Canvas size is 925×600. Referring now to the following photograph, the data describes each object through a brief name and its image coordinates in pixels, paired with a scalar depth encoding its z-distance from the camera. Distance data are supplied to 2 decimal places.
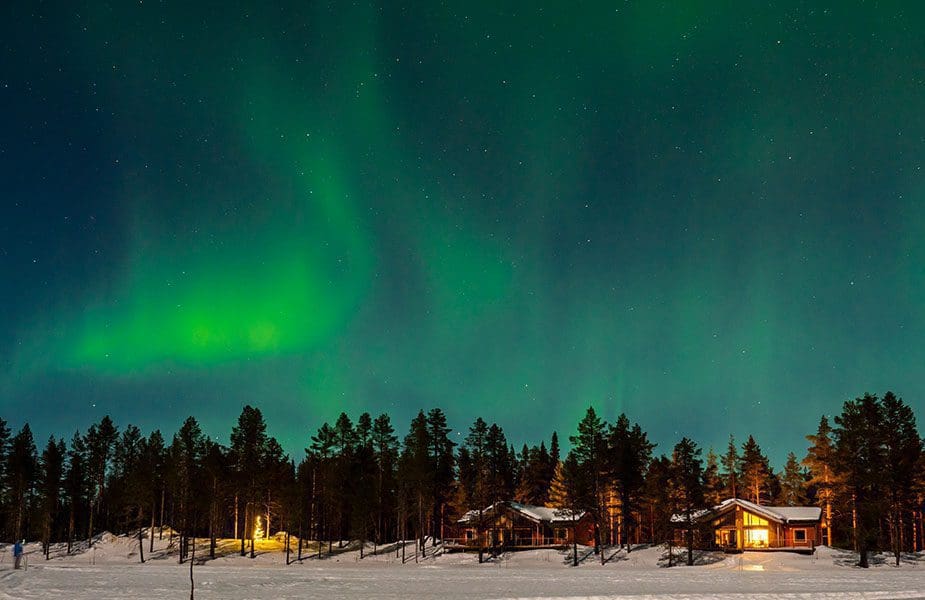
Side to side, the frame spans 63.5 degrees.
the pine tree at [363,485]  83.69
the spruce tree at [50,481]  89.50
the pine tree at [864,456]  63.44
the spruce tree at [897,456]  63.97
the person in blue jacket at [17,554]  57.62
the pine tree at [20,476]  93.75
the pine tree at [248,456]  80.25
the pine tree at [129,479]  86.94
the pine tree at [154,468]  89.27
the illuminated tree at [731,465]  116.06
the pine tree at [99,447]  97.81
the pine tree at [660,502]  72.50
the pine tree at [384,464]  92.44
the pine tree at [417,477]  81.84
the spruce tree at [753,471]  111.44
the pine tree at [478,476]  80.19
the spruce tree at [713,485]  85.16
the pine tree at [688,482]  70.62
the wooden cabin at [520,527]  86.00
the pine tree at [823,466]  76.69
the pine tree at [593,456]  74.62
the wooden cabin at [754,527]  81.44
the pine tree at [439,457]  93.88
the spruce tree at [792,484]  120.12
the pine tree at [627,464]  78.06
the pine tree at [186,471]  79.00
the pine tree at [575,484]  73.19
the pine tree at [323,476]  85.25
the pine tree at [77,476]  97.25
